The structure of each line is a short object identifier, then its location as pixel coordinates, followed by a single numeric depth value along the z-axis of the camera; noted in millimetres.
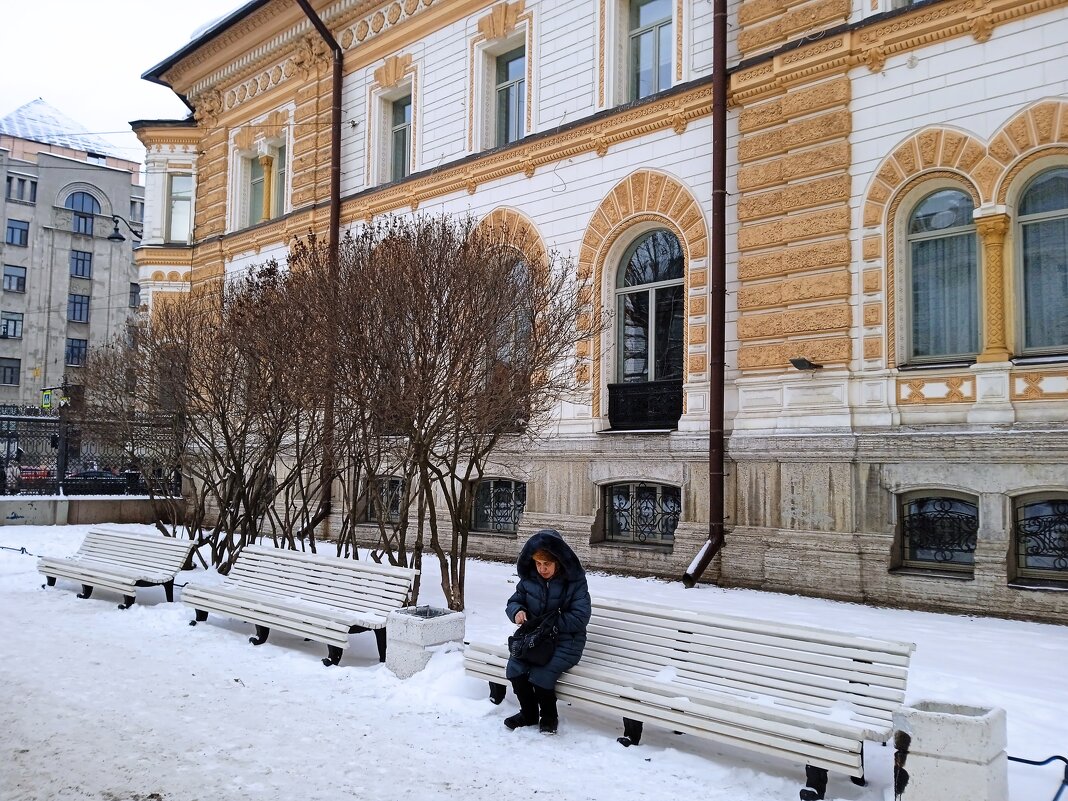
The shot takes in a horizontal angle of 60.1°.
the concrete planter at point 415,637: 7672
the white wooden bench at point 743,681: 5320
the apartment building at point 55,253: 59188
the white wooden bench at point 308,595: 8469
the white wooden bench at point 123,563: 11242
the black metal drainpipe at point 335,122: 20828
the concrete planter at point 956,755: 4703
